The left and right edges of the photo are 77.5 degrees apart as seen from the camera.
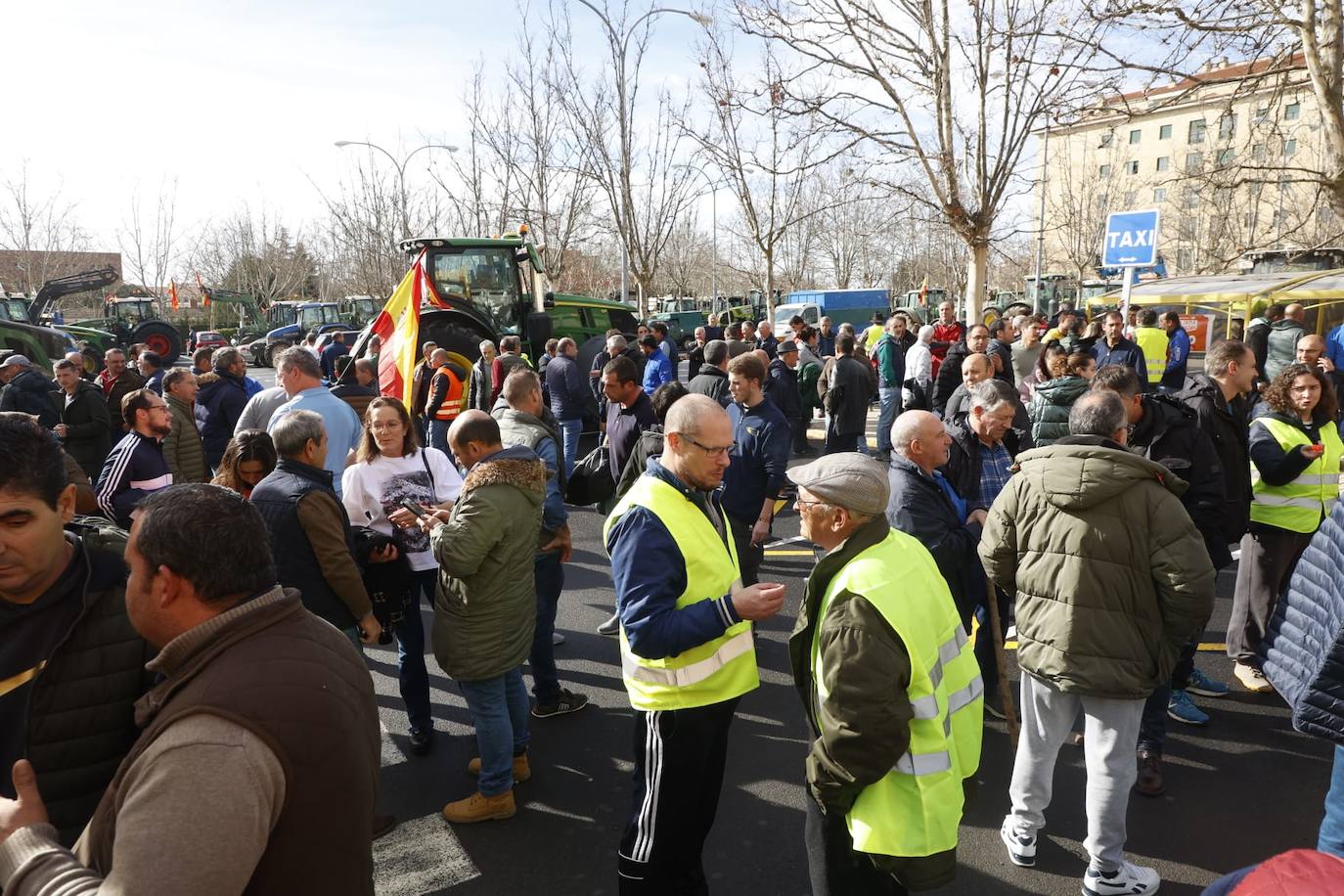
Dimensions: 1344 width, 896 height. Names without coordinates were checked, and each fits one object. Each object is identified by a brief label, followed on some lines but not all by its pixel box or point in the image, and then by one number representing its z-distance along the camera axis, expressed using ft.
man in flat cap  7.18
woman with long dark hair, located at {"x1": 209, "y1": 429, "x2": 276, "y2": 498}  12.58
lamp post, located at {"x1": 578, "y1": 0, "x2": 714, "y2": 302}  56.55
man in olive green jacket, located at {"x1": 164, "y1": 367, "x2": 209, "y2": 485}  20.17
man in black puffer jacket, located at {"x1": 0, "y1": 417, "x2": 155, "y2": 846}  6.31
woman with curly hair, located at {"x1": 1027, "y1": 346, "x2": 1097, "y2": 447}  16.66
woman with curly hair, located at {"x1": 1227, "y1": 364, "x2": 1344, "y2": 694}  14.80
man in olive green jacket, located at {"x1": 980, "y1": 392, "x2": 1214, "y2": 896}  9.71
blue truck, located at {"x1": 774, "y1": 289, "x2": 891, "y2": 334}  110.11
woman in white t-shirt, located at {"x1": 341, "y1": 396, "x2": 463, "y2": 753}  13.74
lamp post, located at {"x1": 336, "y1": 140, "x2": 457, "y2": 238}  91.17
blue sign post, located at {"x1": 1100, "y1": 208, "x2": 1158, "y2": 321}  32.53
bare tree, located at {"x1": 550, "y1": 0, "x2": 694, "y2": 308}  61.05
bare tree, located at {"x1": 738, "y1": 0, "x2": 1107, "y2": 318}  40.04
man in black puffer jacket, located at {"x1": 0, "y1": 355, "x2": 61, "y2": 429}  25.57
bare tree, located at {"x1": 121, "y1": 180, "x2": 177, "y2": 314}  127.44
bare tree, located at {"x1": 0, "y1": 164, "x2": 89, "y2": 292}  113.80
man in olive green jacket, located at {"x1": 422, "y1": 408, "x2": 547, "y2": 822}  11.50
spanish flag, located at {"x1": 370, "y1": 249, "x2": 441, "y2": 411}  21.90
